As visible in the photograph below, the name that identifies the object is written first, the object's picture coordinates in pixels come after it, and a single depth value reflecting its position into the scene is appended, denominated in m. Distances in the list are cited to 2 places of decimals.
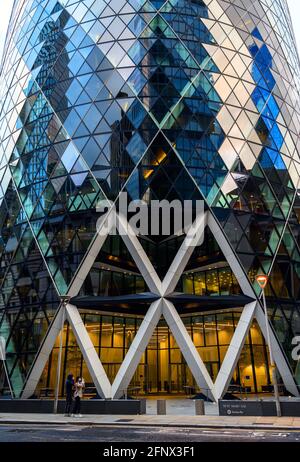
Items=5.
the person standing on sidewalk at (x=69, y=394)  17.52
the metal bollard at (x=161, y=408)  17.28
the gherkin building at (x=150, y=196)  25.62
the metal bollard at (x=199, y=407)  17.08
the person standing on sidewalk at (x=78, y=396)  17.23
